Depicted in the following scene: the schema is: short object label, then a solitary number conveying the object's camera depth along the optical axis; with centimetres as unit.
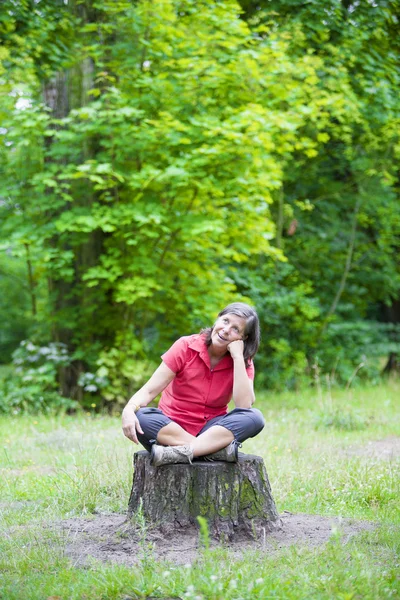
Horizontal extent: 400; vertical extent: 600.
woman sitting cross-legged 439
